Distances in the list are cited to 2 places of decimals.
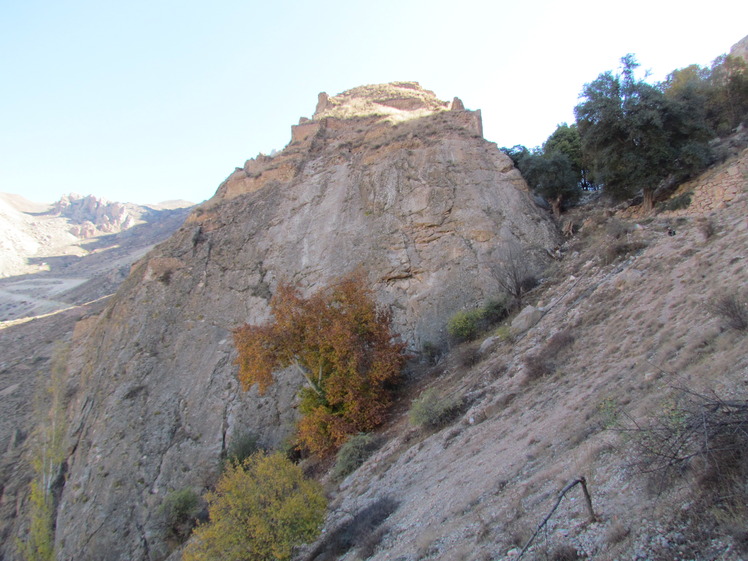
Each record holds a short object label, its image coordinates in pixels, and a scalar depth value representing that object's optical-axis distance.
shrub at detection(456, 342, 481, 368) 13.71
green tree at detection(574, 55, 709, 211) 17.05
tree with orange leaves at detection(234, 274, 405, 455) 14.00
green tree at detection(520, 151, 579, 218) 23.28
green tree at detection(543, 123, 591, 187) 26.44
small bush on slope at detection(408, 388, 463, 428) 10.89
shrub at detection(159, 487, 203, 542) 14.13
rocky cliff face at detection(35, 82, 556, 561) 16.38
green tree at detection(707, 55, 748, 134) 20.59
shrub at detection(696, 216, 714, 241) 10.69
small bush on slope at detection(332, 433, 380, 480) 11.95
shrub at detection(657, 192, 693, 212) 14.89
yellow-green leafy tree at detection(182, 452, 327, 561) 8.27
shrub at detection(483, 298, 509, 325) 16.27
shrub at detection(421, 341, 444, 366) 16.45
